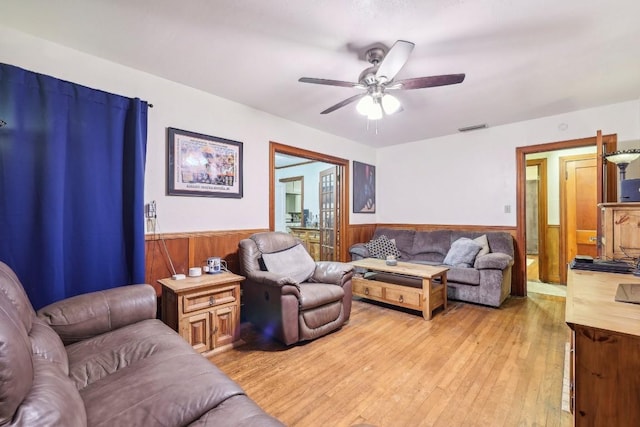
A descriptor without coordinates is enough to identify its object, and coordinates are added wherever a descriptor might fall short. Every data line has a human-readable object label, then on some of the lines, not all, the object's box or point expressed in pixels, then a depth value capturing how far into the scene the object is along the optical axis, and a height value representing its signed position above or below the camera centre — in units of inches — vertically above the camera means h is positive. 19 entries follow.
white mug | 107.3 -18.3
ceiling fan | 74.3 +39.6
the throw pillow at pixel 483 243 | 150.9 -14.9
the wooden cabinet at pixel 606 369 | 38.7 -21.5
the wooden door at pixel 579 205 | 171.2 +6.4
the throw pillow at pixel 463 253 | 148.9 -20.0
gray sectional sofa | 136.6 -23.6
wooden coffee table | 124.6 -34.2
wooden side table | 88.7 -30.3
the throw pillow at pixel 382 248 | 180.1 -20.4
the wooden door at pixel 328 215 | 191.6 +0.8
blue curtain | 74.9 +9.2
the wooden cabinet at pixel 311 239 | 241.0 -19.3
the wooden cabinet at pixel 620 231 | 103.4 -5.8
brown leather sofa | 32.2 -27.9
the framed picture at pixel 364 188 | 196.9 +20.1
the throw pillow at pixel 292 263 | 111.3 -18.9
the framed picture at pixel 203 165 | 108.2 +20.8
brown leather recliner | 96.0 -27.2
